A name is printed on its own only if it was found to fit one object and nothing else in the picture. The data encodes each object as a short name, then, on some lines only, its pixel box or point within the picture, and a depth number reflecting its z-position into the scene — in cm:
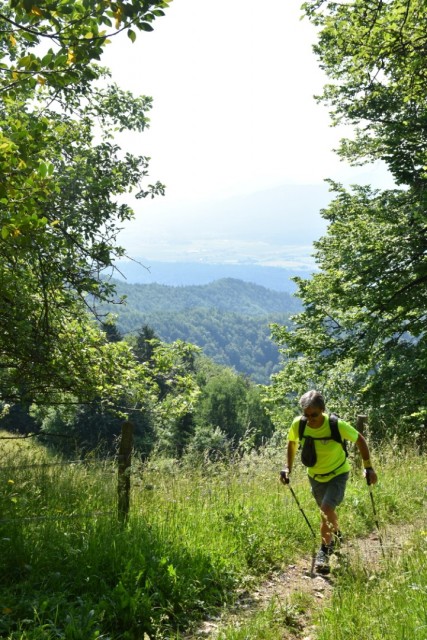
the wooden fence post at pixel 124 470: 560
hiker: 534
